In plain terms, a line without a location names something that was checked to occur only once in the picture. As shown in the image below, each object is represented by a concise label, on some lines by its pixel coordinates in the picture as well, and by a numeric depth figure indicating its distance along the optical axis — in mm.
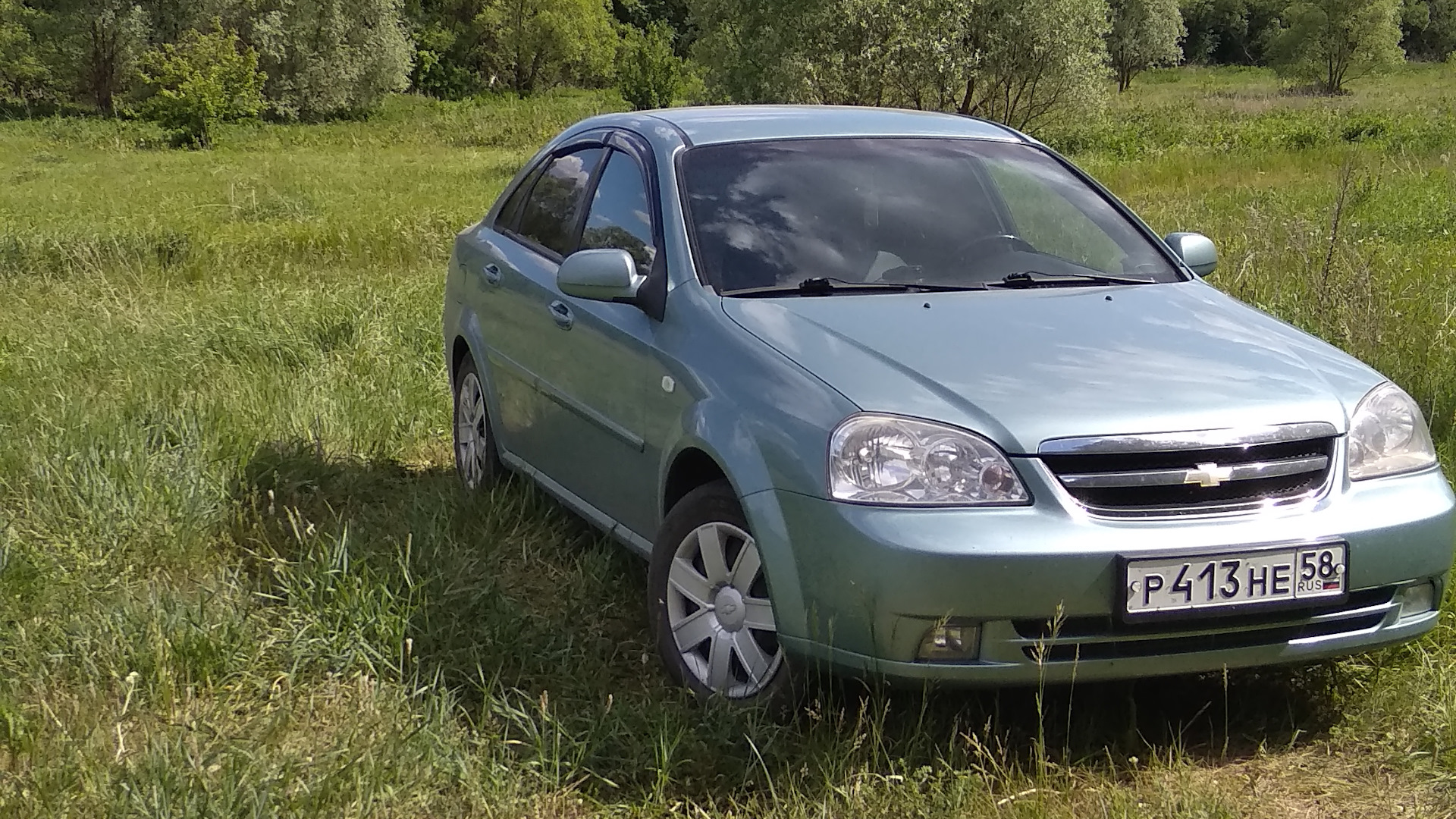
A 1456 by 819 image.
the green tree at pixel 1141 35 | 68875
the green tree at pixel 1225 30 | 85312
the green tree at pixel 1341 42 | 55656
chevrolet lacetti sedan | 3014
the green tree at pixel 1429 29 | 81875
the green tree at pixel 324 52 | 45469
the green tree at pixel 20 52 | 44875
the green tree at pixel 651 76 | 37719
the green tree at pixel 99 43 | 44812
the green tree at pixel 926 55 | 23703
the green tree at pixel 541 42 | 64062
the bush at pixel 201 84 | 35375
